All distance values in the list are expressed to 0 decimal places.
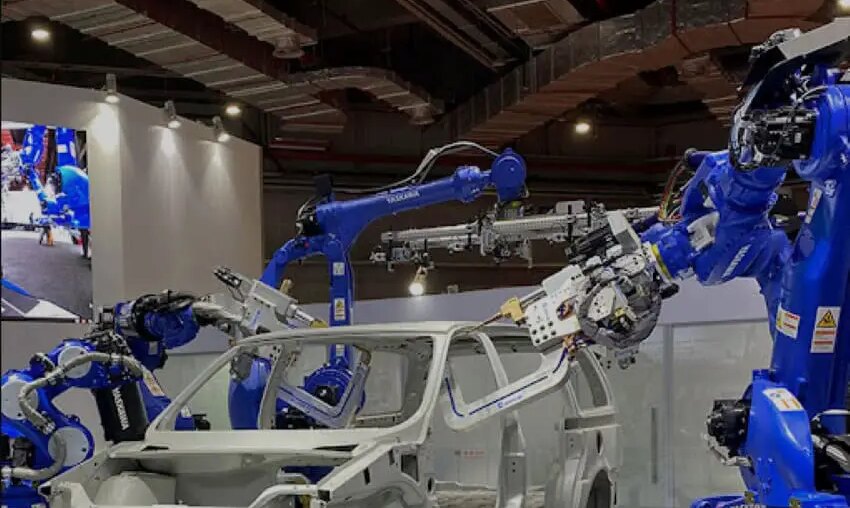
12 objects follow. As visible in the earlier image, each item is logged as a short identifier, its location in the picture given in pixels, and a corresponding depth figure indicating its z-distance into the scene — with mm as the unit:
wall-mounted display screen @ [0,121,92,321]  8562
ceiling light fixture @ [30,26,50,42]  11070
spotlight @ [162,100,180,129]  10273
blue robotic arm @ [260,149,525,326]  6793
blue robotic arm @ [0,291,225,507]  6012
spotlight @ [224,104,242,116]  12719
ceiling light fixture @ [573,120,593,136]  14055
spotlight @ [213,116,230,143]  10992
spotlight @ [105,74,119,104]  9641
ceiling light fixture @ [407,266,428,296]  9270
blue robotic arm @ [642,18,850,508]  3174
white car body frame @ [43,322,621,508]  3928
